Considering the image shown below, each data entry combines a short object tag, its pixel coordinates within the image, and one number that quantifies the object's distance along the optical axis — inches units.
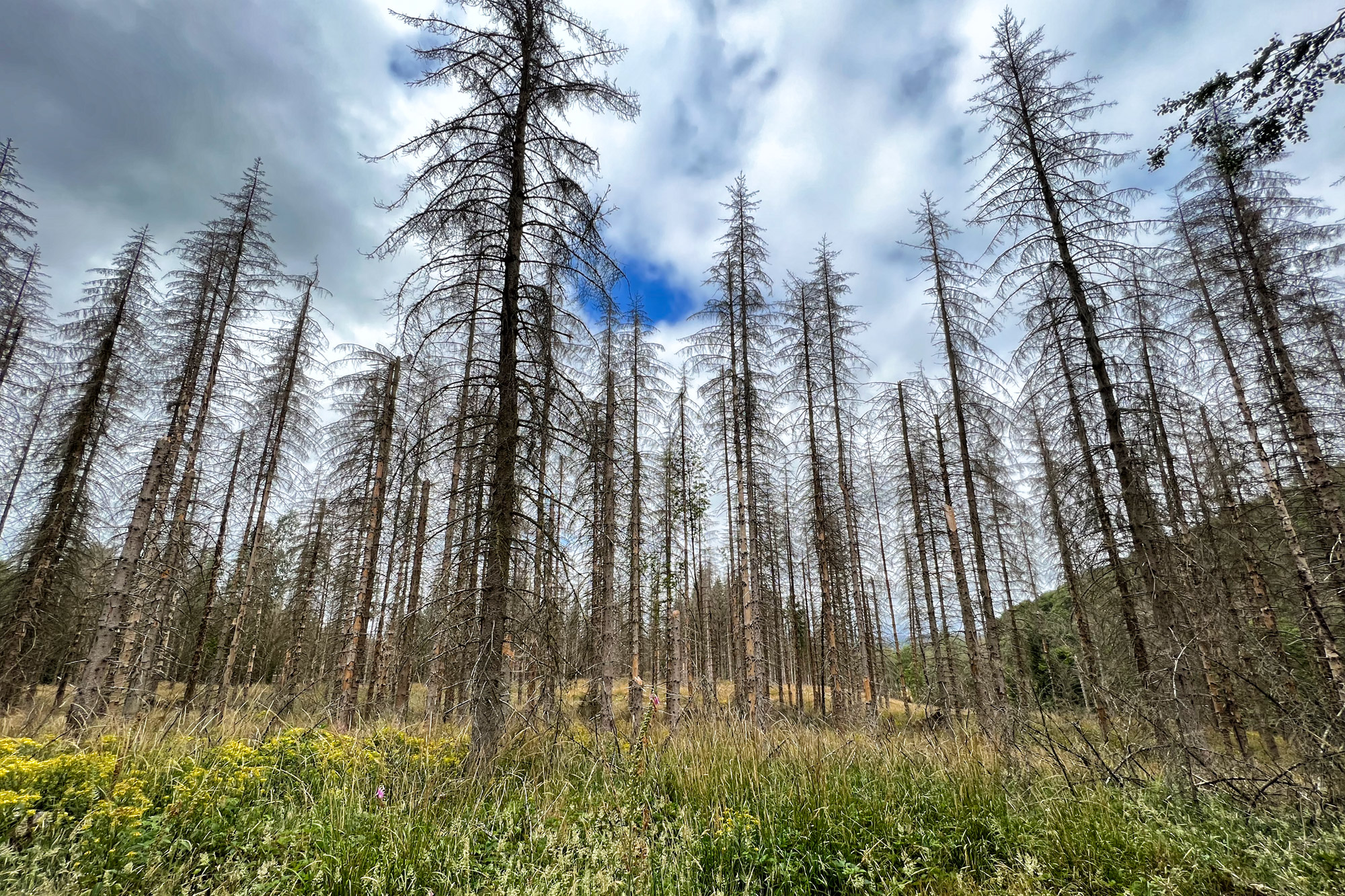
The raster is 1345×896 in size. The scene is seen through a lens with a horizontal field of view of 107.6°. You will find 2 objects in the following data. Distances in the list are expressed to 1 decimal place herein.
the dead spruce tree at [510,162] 232.1
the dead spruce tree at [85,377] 463.5
